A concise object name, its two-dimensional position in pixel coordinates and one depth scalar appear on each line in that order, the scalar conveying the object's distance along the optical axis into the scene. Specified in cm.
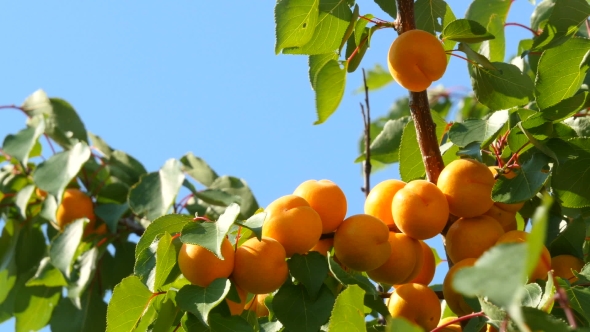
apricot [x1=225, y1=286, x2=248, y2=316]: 161
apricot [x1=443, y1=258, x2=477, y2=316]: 162
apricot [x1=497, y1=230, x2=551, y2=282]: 162
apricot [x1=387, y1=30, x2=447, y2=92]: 168
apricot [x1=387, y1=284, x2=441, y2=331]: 163
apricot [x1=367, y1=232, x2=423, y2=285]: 165
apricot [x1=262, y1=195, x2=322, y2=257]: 161
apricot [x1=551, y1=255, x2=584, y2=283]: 168
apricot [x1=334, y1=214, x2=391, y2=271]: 162
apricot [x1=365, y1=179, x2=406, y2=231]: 169
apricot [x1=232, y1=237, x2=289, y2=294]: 159
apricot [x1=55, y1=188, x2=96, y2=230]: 212
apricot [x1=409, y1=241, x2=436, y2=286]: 170
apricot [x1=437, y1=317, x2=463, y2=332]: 164
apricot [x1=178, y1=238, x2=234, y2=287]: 158
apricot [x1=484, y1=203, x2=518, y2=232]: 169
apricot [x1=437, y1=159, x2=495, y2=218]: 165
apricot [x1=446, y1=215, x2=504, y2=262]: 164
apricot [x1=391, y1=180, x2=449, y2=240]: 164
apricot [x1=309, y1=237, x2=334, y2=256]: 166
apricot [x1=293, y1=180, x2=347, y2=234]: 165
